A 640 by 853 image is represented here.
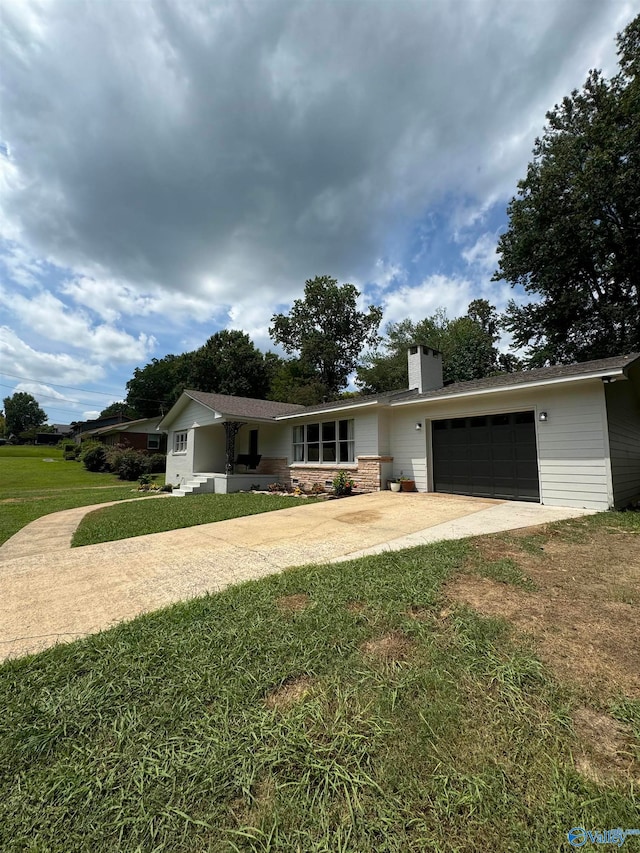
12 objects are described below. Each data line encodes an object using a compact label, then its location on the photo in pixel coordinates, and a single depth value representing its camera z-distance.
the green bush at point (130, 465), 20.75
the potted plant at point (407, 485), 11.10
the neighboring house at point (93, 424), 46.97
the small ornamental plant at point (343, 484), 11.87
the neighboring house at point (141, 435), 29.94
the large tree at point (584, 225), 15.34
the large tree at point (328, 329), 35.12
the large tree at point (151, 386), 52.19
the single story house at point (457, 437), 7.96
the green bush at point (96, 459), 23.66
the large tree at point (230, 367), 36.12
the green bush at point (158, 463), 22.28
